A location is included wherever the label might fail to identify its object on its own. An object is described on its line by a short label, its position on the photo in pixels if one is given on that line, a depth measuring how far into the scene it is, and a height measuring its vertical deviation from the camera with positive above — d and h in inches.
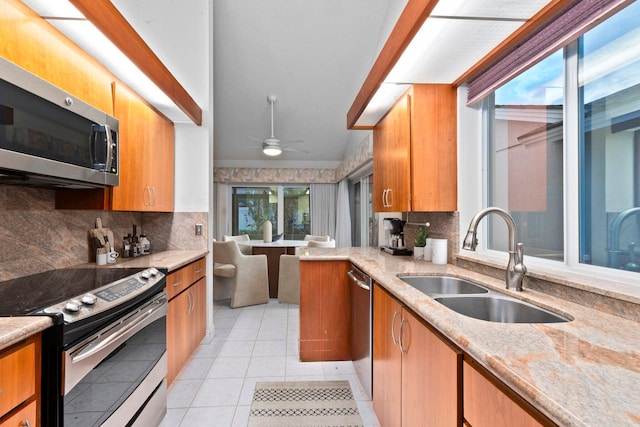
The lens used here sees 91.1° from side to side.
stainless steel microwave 46.3 +14.0
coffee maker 107.0 -7.4
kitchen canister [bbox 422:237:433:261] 90.2 -10.0
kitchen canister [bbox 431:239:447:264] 85.5 -9.7
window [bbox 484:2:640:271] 47.8 +12.2
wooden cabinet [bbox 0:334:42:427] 34.4 -19.5
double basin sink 47.2 -15.2
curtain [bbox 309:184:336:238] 267.3 +6.1
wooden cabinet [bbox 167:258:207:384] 83.2 -30.6
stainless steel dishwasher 77.2 -29.4
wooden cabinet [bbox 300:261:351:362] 99.3 -30.0
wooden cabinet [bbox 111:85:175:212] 81.0 +18.1
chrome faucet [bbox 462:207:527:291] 53.2 -6.6
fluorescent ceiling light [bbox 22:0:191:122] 52.1 +34.4
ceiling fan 182.1 +40.2
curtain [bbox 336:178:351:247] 251.9 -0.7
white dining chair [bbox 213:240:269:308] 157.9 -29.4
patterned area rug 71.0 -46.5
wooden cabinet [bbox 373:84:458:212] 83.4 +18.1
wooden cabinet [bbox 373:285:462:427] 37.8 -23.3
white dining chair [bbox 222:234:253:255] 186.7 -19.1
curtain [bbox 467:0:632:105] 47.3 +31.4
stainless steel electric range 41.9 -20.2
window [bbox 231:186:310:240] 268.2 +5.2
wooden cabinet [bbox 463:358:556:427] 25.4 -17.2
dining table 183.8 -22.3
